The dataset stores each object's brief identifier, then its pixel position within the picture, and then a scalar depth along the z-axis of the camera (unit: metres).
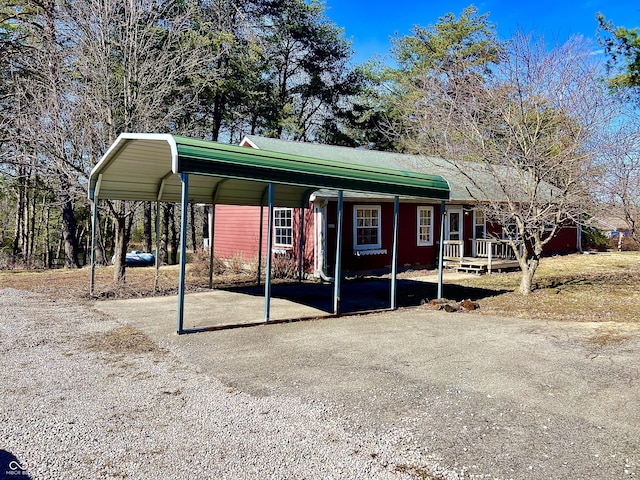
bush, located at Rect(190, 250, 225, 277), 15.72
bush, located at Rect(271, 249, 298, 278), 15.62
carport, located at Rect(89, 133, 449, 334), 7.15
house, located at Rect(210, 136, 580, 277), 15.50
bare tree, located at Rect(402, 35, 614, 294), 11.01
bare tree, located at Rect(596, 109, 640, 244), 11.27
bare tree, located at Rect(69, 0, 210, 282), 12.86
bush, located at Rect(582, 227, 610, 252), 27.56
